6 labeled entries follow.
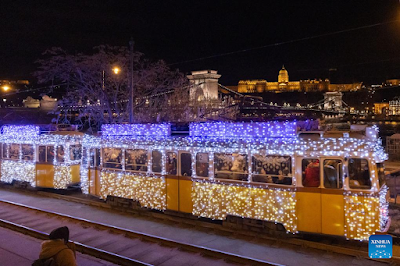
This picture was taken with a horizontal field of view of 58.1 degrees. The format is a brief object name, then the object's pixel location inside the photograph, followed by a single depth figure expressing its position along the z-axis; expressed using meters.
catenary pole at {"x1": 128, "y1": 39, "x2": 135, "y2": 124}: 17.39
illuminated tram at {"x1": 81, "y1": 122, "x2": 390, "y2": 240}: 7.96
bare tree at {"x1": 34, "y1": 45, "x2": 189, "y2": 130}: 26.44
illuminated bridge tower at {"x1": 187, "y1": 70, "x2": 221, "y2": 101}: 64.93
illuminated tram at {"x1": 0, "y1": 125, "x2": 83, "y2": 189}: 15.46
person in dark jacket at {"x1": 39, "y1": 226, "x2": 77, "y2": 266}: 4.33
